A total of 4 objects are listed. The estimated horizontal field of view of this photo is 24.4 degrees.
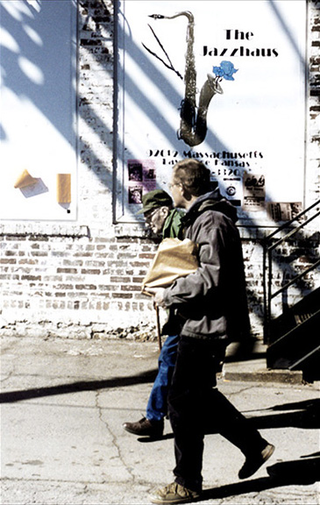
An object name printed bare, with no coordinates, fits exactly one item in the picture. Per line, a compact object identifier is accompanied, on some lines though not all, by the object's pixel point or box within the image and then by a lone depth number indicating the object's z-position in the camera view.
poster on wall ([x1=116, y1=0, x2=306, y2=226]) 7.75
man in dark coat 4.04
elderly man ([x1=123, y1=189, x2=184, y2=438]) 5.04
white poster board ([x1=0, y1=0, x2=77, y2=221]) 7.93
